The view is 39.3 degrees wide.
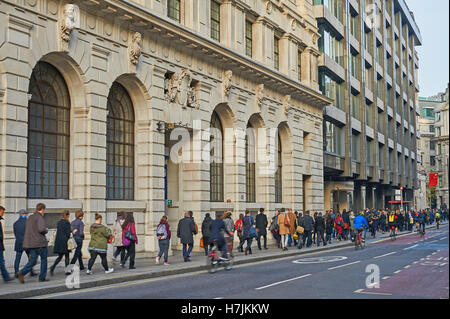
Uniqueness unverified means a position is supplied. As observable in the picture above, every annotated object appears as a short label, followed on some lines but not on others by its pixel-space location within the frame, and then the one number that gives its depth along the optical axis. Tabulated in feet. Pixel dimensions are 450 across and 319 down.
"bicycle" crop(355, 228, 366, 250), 95.95
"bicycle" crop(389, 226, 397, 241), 125.34
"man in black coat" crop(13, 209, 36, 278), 51.34
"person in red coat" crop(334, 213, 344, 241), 115.34
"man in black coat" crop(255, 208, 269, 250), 88.79
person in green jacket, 54.65
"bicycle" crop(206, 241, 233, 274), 61.00
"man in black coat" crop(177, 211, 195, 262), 69.77
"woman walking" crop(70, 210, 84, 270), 56.59
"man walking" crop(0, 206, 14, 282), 48.47
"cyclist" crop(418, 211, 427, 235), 131.25
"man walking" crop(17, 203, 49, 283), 49.06
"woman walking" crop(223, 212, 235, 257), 67.72
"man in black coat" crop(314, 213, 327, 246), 101.76
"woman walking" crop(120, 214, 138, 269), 59.52
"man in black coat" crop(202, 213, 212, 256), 75.17
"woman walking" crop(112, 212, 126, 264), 60.64
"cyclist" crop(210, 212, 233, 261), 61.24
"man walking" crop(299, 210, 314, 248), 96.73
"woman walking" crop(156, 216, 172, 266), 65.16
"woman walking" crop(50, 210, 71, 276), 53.42
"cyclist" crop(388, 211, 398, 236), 126.00
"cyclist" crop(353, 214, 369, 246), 96.53
